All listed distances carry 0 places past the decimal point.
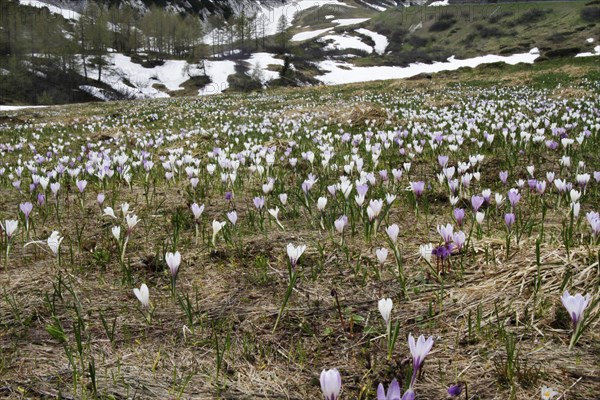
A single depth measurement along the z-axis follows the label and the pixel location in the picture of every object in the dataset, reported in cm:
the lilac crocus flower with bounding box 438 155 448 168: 449
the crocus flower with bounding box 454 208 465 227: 282
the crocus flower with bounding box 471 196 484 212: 297
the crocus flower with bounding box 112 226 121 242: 290
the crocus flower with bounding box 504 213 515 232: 267
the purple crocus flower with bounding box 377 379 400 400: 113
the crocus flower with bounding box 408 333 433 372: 147
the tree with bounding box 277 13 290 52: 10662
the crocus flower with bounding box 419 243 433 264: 235
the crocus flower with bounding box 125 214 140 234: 299
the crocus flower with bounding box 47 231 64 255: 284
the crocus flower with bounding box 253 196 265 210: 355
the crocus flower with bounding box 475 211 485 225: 285
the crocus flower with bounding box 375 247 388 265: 246
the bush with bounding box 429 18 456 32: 13875
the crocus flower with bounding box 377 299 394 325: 181
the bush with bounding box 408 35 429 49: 13175
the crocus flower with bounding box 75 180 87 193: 447
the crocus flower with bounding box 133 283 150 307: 213
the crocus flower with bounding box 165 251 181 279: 230
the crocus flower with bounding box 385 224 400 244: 260
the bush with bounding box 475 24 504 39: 11988
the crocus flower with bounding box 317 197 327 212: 335
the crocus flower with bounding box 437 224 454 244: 252
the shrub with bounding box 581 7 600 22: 10338
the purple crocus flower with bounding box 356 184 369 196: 340
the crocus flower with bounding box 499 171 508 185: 388
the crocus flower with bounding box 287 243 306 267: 228
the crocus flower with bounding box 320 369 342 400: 132
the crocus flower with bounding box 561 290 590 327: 163
